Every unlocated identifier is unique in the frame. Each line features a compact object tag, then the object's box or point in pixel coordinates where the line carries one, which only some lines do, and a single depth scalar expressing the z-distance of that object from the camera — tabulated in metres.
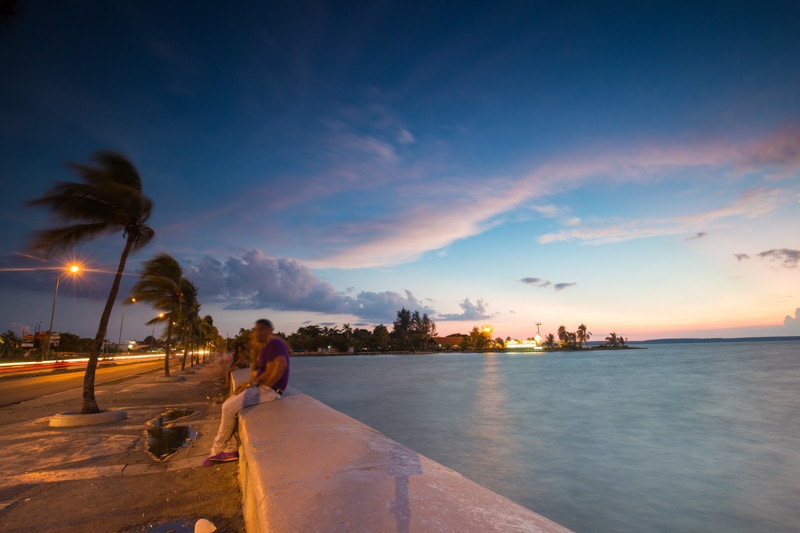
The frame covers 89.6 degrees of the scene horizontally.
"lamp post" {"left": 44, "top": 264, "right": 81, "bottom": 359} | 30.83
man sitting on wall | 5.10
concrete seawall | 1.89
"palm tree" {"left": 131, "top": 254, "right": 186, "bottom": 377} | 19.15
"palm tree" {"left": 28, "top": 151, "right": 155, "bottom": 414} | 8.83
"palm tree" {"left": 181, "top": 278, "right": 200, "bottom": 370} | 24.52
